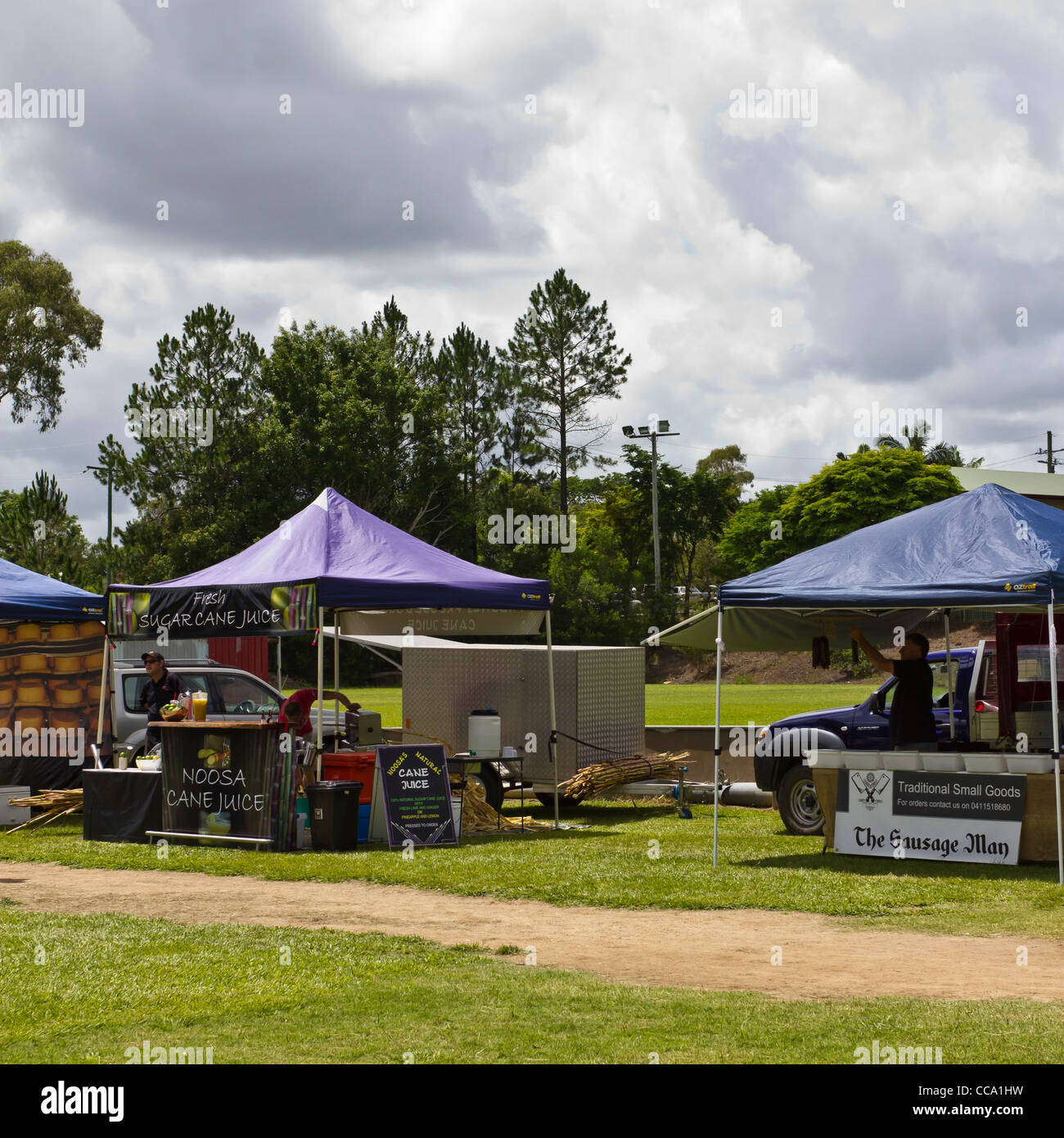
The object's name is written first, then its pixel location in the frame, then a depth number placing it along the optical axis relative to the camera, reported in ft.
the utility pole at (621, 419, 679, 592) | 263.49
